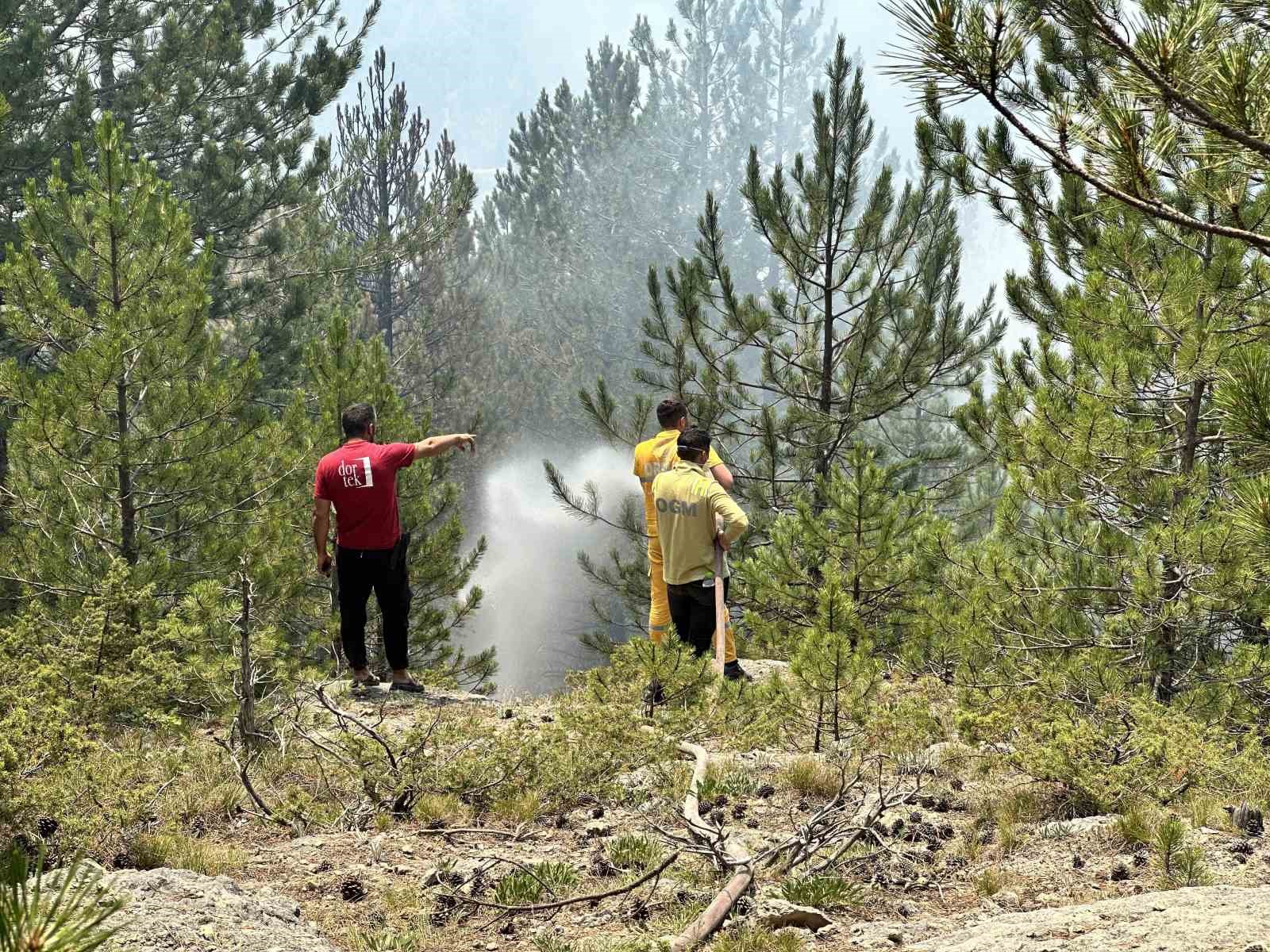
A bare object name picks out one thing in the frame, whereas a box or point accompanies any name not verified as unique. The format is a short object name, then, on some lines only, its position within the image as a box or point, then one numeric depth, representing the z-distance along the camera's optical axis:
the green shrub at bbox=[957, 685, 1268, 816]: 8.18
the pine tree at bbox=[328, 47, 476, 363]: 54.16
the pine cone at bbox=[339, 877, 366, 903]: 6.70
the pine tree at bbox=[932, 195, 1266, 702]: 12.68
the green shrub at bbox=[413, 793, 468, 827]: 8.34
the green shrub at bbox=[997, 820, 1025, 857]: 7.72
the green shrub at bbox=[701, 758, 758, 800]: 8.78
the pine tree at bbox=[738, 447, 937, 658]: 17.28
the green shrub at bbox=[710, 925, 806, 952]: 5.77
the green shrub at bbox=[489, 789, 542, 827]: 8.44
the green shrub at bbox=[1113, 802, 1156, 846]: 7.33
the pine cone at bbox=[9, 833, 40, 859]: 6.79
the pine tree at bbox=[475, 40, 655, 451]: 74.50
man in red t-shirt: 12.29
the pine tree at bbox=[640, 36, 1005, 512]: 22.75
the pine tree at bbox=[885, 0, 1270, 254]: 5.83
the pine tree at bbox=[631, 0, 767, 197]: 114.75
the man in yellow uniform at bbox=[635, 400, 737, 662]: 12.76
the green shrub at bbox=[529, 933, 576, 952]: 5.81
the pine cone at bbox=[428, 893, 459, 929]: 6.40
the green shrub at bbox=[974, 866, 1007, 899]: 6.88
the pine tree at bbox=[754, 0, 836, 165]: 139.87
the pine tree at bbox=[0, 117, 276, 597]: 15.55
